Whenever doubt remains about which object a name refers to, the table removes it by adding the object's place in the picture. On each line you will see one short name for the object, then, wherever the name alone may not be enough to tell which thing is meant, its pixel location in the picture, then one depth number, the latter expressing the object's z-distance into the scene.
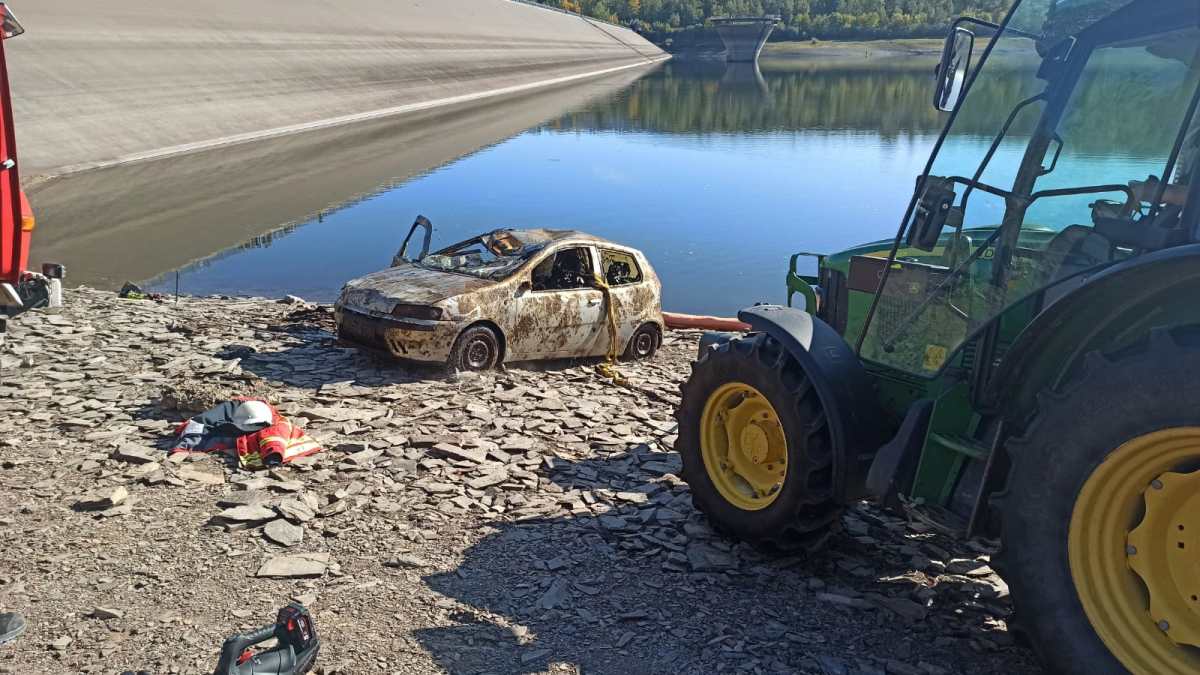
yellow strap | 11.77
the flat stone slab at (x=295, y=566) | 5.83
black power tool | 4.49
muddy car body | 10.65
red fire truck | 9.59
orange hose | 14.73
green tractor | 3.89
